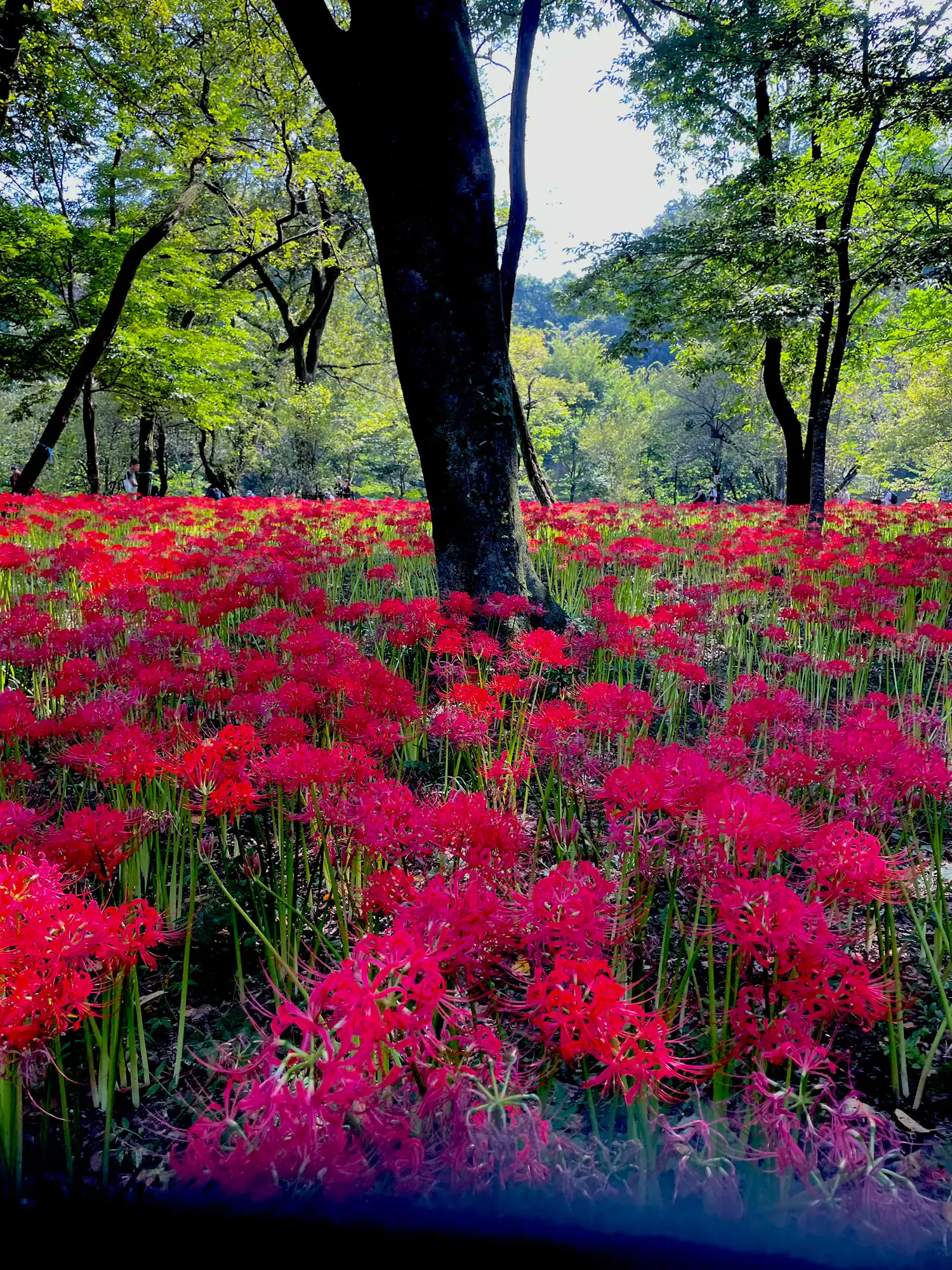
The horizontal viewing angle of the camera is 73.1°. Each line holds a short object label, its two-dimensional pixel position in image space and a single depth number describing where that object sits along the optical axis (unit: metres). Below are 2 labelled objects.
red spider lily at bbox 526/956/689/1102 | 0.88
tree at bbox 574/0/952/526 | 7.62
